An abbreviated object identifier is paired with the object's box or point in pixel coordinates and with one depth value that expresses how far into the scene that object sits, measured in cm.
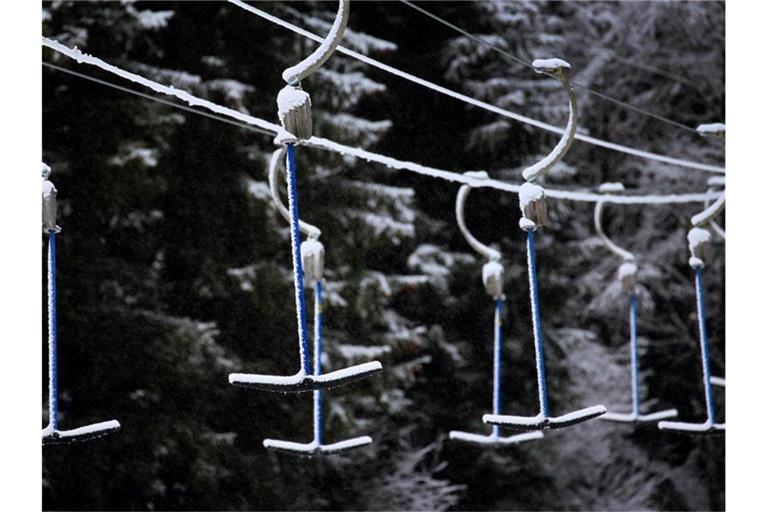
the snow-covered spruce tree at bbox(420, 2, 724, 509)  6790
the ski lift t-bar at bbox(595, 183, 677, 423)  3364
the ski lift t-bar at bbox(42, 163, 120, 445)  2990
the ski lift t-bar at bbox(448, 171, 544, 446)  3296
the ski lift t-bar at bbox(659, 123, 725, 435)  3220
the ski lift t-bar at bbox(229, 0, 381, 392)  2915
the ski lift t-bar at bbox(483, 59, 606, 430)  3053
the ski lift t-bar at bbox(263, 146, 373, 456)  3166
